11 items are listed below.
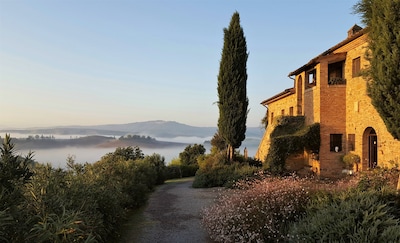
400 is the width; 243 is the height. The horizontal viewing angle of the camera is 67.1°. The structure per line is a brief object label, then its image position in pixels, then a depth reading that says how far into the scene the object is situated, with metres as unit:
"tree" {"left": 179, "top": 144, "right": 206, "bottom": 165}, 32.84
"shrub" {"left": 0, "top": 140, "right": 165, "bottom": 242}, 4.02
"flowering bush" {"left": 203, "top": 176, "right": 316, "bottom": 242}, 6.58
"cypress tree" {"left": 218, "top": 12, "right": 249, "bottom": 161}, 19.47
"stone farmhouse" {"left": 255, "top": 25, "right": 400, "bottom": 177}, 14.27
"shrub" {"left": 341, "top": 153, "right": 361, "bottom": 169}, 15.56
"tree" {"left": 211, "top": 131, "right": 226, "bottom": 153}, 26.87
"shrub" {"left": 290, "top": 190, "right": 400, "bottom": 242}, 4.79
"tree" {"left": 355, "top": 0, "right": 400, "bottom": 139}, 8.05
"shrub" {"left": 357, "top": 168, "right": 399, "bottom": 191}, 8.91
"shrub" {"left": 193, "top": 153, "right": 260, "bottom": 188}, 15.84
